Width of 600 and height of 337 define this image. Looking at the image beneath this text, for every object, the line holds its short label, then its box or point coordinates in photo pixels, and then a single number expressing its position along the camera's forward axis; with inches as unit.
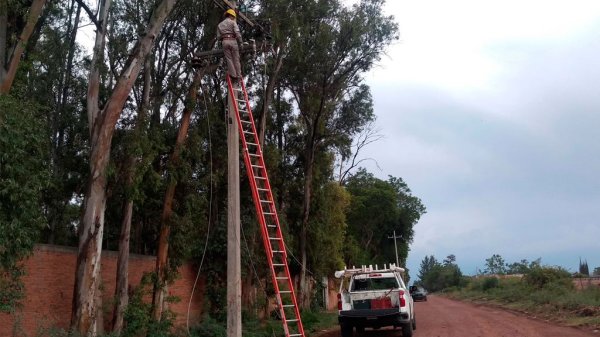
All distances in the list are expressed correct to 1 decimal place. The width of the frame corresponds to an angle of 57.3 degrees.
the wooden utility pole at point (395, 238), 2362.3
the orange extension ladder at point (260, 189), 361.7
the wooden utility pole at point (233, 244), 374.6
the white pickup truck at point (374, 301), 636.1
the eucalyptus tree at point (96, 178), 469.4
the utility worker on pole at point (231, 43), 426.3
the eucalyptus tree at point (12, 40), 445.1
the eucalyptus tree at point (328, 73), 923.4
